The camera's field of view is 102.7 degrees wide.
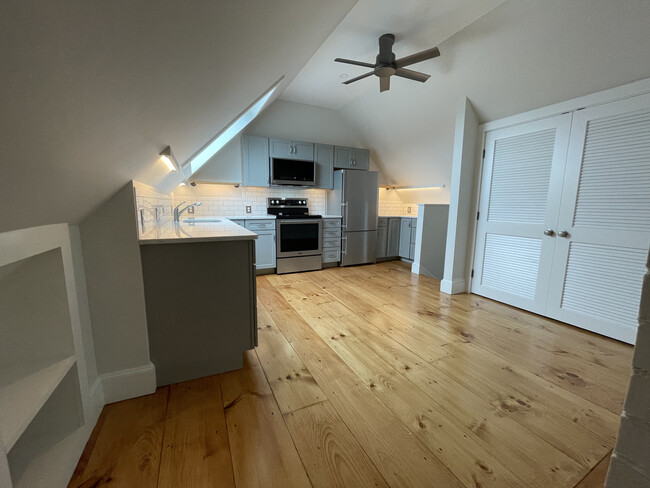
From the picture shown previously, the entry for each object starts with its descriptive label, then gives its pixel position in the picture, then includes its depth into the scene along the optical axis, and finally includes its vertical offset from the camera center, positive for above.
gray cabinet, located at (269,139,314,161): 4.27 +0.94
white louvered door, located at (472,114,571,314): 2.54 -0.01
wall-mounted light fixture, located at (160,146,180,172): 1.46 +0.28
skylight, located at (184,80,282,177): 3.43 +0.86
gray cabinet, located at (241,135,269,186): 4.12 +0.72
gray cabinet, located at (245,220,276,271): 3.99 -0.58
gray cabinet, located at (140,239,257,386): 1.50 -0.62
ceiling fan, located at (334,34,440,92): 2.55 +1.42
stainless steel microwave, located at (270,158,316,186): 4.27 +0.56
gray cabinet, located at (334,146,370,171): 4.80 +0.91
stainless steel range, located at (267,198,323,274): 4.17 -0.53
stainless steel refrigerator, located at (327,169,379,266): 4.61 -0.07
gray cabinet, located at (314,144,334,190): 4.62 +0.73
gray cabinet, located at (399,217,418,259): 5.10 -0.60
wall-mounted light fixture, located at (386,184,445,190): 4.71 +0.38
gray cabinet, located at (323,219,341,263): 4.54 -0.60
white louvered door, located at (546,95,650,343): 2.04 -0.09
